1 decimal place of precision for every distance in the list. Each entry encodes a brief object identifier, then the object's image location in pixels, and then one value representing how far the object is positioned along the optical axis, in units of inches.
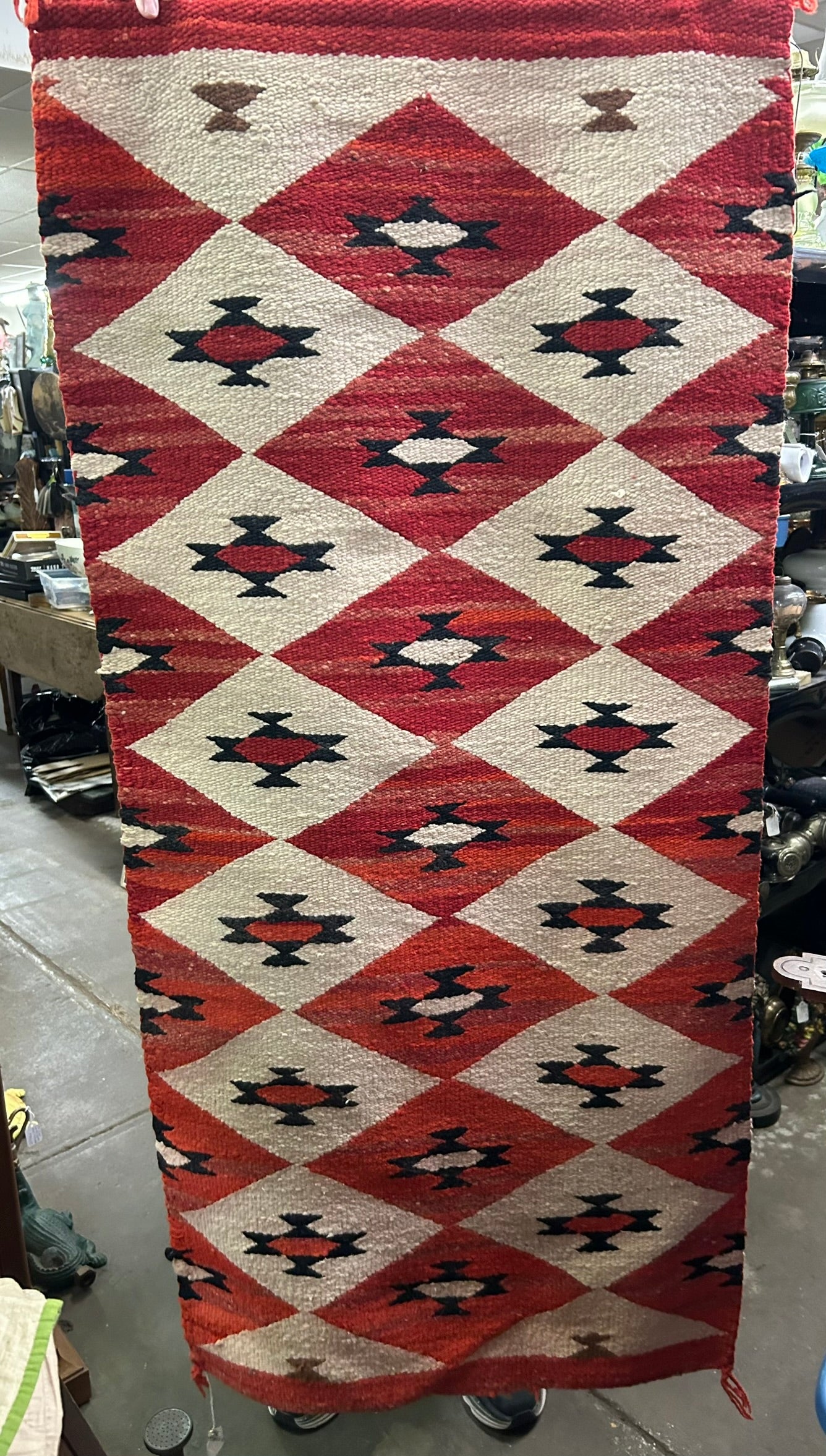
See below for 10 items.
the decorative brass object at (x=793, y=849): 72.1
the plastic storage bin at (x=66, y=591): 129.0
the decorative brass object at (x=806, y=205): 58.5
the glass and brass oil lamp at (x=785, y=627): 60.4
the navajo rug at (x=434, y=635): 35.7
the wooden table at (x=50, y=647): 121.9
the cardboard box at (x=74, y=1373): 53.2
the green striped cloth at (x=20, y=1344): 32.9
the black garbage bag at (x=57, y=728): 160.6
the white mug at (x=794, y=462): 56.8
